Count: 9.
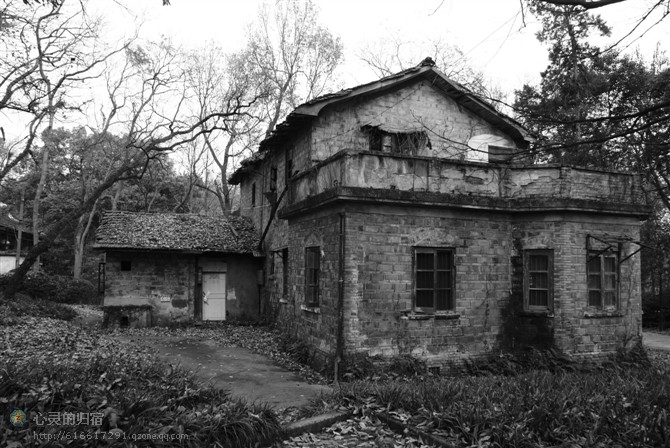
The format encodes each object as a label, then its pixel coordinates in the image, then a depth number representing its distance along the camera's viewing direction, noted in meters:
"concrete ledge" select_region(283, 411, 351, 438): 6.38
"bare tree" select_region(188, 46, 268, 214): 26.67
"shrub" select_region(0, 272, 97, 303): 22.27
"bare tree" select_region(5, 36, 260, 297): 18.67
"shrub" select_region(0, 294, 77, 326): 15.76
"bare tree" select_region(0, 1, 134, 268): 14.82
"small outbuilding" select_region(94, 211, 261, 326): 16.80
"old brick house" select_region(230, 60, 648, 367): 10.10
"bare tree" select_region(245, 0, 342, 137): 26.64
